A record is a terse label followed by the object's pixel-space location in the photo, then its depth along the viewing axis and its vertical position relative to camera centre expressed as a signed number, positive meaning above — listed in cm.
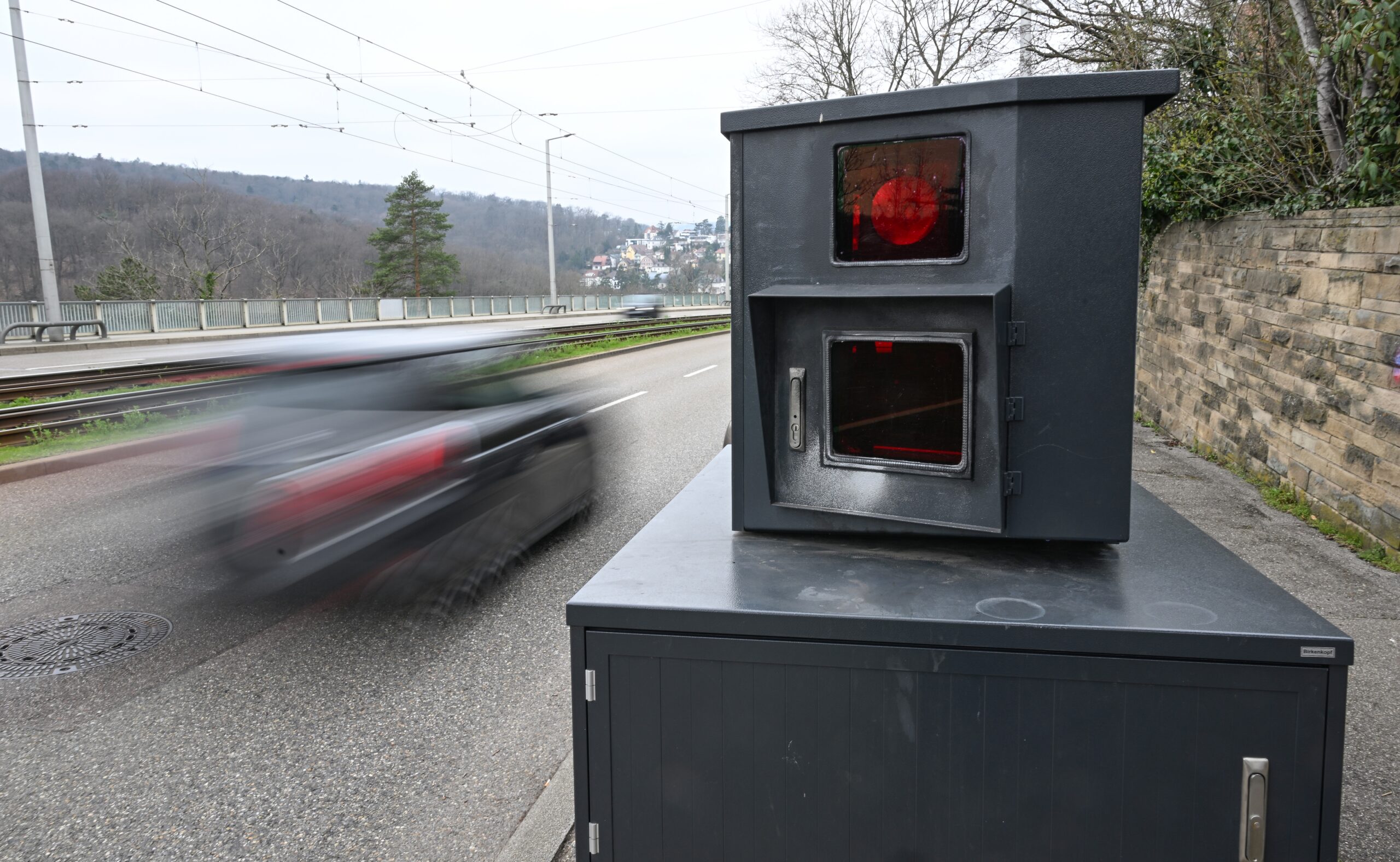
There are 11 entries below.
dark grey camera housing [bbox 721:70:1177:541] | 230 -1
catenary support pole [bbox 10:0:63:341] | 2434 +334
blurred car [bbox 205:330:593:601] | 504 -94
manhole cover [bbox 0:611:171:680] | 471 -174
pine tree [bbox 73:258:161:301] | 5009 +183
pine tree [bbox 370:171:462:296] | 6738 +471
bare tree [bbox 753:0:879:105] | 3195 +842
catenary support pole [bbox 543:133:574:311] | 4856 +539
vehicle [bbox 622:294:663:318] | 5028 -21
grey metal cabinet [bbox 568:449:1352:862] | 203 -98
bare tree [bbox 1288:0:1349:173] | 809 +155
